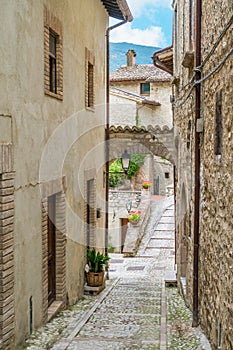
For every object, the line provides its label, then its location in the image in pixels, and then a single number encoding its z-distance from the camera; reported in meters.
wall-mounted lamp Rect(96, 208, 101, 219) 12.25
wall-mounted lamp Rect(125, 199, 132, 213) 22.02
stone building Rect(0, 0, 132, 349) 5.54
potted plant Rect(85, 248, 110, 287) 10.82
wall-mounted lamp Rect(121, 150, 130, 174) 13.52
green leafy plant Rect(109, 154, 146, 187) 25.30
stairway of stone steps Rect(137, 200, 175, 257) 19.53
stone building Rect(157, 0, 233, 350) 5.18
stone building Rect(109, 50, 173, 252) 22.78
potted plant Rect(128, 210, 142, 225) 20.48
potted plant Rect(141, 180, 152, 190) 23.39
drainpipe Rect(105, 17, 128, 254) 13.75
